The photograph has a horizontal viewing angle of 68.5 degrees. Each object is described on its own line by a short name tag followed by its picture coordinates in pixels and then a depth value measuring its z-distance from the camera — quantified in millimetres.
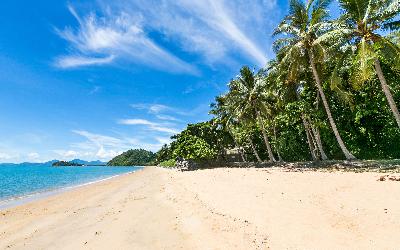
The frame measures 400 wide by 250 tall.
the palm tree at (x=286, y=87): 26703
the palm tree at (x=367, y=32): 16516
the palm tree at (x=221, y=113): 43056
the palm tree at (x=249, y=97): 33188
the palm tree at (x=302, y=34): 21938
